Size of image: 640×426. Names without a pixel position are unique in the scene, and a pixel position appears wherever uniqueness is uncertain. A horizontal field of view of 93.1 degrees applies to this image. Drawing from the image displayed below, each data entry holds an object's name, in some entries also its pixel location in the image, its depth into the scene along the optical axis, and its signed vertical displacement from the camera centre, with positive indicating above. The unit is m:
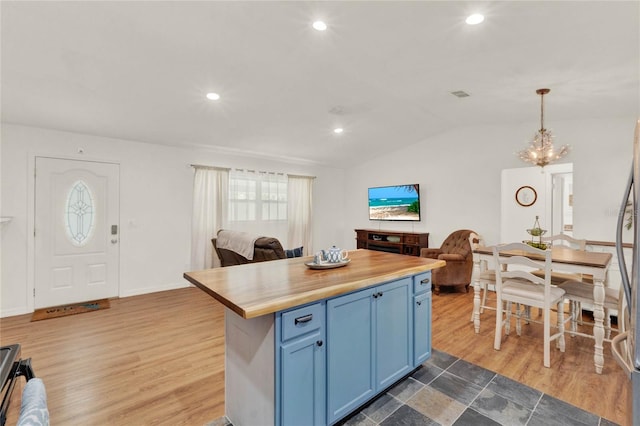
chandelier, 3.36 +0.71
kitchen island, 1.47 -0.70
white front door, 3.89 -0.29
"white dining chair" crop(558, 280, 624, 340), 2.53 -0.72
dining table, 2.40 -0.45
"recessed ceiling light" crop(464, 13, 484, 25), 2.02 +1.32
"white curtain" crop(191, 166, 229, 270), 5.01 -0.04
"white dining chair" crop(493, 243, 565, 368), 2.47 -0.67
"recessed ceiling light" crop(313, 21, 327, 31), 2.17 +1.35
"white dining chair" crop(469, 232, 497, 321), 3.12 -0.66
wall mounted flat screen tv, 5.73 +0.20
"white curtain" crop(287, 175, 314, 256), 6.26 +0.01
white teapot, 2.24 -0.32
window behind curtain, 5.50 +0.16
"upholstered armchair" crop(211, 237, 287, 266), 3.44 -0.46
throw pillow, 3.97 -0.55
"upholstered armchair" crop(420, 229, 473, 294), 4.51 -0.81
